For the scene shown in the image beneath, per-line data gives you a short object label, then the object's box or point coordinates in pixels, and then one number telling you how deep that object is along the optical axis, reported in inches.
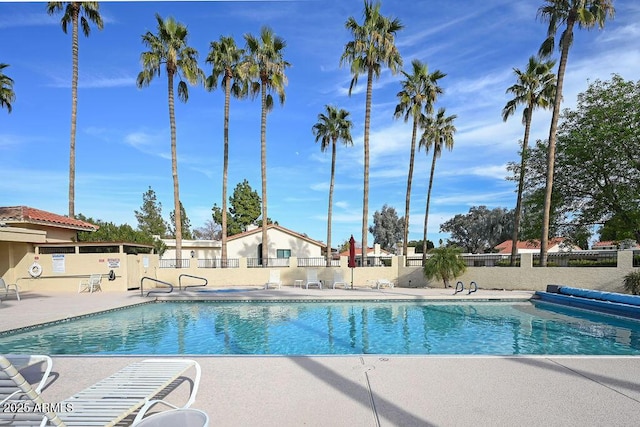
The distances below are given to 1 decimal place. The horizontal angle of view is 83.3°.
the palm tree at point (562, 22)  628.1
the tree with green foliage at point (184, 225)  2300.7
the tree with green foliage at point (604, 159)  667.4
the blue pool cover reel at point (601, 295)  437.4
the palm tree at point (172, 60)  811.4
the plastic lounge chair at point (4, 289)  544.4
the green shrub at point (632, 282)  548.7
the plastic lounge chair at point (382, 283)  730.8
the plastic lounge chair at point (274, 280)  750.4
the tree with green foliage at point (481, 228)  2080.5
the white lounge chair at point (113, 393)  99.3
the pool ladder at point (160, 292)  619.9
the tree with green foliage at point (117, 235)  1027.9
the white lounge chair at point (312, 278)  755.1
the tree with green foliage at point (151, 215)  2230.6
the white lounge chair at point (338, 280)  748.0
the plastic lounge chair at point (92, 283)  655.8
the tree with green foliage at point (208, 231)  2186.3
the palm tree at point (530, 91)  816.9
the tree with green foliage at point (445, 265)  725.3
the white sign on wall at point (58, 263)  668.7
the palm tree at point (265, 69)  874.1
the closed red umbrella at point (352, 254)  720.2
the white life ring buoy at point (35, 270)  634.8
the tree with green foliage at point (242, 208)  1784.0
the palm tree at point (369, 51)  818.2
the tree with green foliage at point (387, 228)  2261.3
